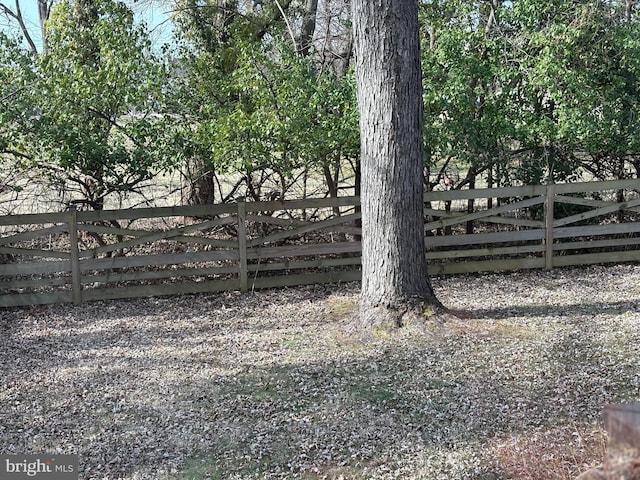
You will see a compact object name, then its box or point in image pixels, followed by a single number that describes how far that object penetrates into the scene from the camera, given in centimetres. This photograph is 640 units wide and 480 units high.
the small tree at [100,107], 839
